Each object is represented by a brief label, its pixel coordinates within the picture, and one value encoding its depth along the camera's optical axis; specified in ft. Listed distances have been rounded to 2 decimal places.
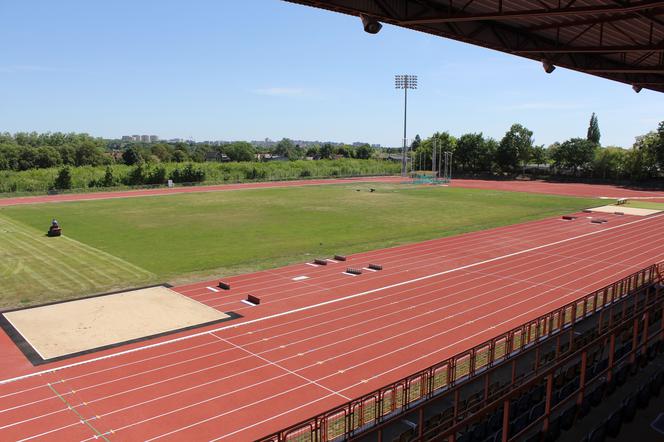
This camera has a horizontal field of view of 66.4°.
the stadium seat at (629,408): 28.14
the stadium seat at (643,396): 29.84
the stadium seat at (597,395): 30.30
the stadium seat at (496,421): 26.53
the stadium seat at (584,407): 29.27
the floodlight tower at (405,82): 313.57
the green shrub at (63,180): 202.08
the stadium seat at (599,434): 24.61
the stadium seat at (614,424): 26.28
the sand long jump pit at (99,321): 47.03
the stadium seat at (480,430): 25.94
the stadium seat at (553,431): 26.30
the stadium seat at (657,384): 31.77
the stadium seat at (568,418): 27.42
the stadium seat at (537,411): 27.09
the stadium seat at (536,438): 25.72
